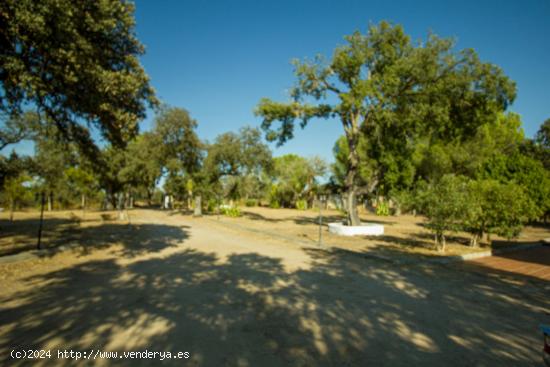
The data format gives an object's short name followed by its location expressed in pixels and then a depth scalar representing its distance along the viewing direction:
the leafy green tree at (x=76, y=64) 6.95
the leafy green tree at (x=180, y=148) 30.55
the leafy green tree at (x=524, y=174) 14.82
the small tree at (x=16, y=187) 24.17
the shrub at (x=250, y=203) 63.91
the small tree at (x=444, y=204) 10.59
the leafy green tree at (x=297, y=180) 58.88
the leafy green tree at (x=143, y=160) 29.20
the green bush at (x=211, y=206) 43.54
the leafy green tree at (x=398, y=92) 15.09
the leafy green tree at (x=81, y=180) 34.06
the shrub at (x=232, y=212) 32.28
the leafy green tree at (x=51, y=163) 31.77
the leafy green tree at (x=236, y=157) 31.50
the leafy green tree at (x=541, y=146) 31.58
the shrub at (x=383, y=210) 41.19
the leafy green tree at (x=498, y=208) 11.14
